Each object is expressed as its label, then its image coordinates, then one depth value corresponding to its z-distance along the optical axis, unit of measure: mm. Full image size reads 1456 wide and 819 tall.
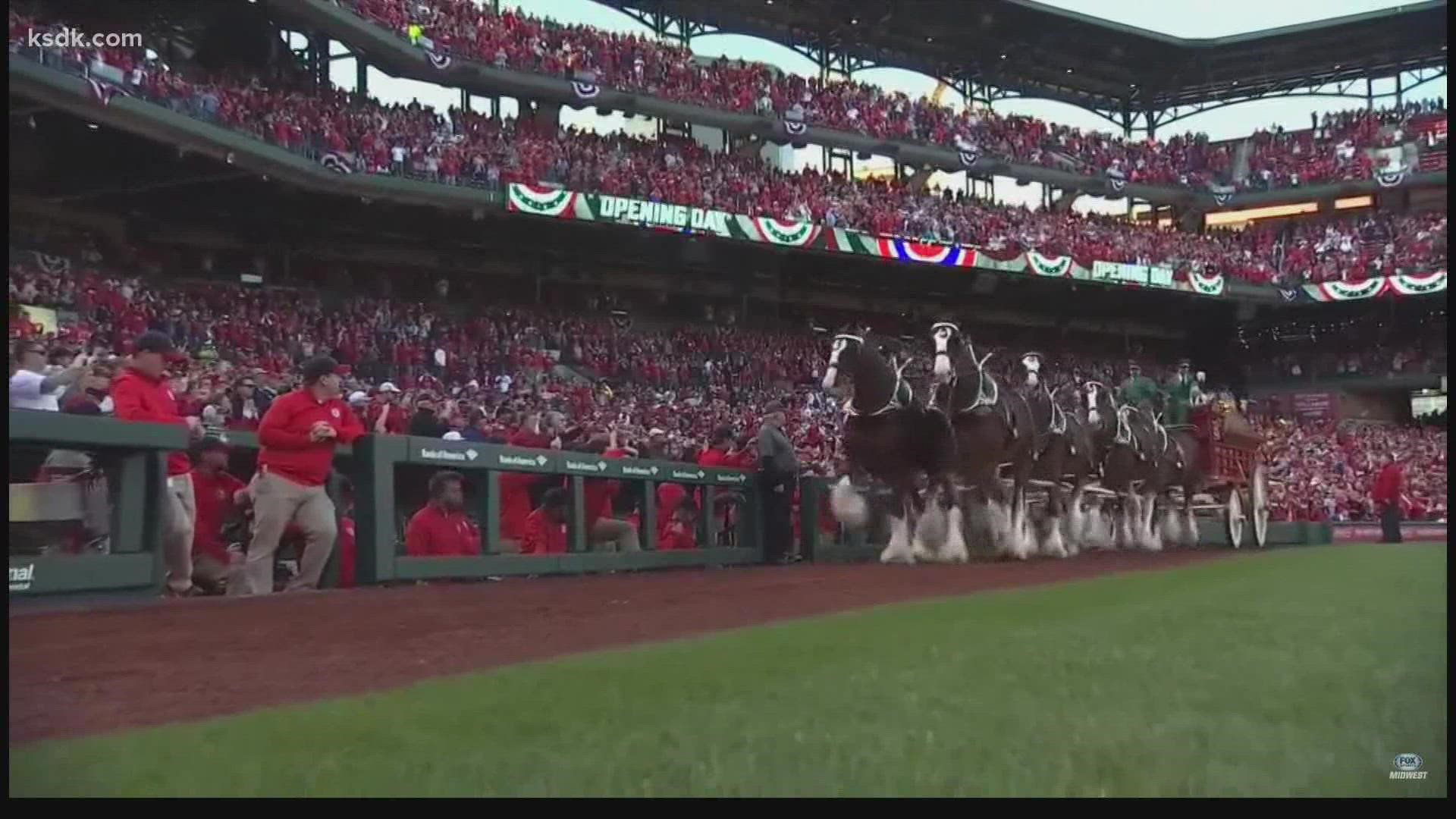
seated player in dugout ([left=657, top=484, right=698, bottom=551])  12695
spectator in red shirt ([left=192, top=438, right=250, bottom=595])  8633
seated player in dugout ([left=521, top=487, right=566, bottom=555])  10859
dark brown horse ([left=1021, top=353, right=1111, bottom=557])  14438
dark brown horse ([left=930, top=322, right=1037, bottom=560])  12852
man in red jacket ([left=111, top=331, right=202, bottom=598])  7574
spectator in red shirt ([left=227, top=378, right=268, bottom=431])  10094
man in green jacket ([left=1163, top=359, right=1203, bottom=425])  18547
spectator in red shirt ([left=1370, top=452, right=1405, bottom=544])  19125
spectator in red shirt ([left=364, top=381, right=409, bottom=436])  10469
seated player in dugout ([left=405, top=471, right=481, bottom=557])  9594
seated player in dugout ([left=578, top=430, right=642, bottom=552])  11562
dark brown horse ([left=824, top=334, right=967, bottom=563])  12523
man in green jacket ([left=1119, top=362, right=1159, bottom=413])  18031
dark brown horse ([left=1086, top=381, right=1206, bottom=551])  16781
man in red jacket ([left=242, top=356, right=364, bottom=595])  8344
